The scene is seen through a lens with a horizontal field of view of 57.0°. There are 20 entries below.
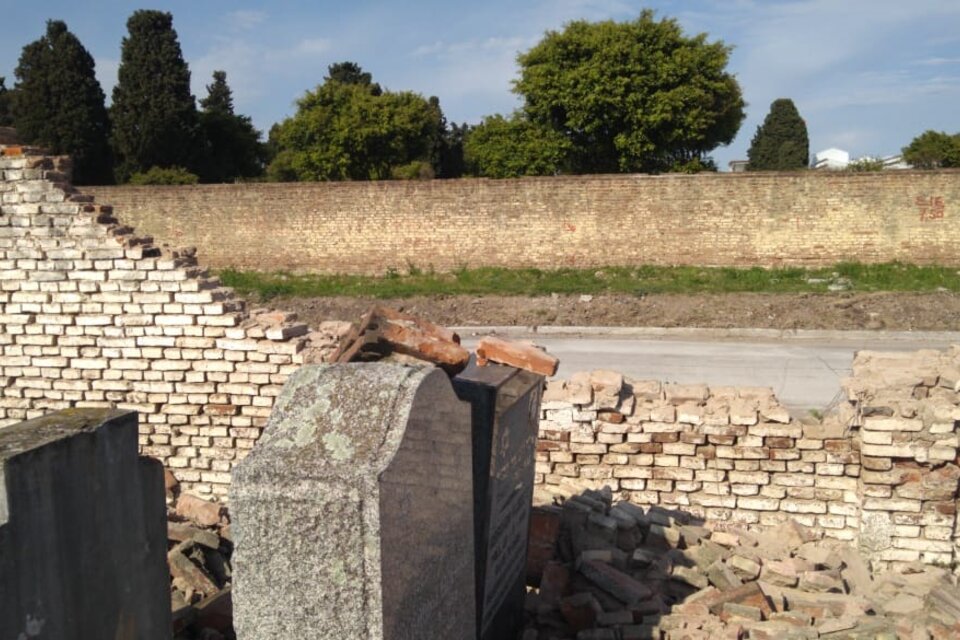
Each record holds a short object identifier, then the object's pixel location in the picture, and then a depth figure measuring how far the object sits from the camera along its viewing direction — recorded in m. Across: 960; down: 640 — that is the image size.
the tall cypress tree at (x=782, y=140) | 40.31
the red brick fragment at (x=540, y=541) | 4.92
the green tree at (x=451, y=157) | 41.25
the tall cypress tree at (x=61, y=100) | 34.03
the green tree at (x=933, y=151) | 32.06
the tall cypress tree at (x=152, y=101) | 34.19
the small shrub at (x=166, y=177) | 29.02
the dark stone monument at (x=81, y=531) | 3.11
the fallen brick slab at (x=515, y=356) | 4.42
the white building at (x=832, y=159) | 58.19
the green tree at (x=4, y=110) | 48.85
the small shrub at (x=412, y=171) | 34.78
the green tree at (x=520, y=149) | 30.05
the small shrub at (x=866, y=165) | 28.46
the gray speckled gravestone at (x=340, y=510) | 2.55
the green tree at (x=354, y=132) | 34.84
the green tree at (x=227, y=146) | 37.38
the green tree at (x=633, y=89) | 27.33
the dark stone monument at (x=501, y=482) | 3.76
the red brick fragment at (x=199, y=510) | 5.79
